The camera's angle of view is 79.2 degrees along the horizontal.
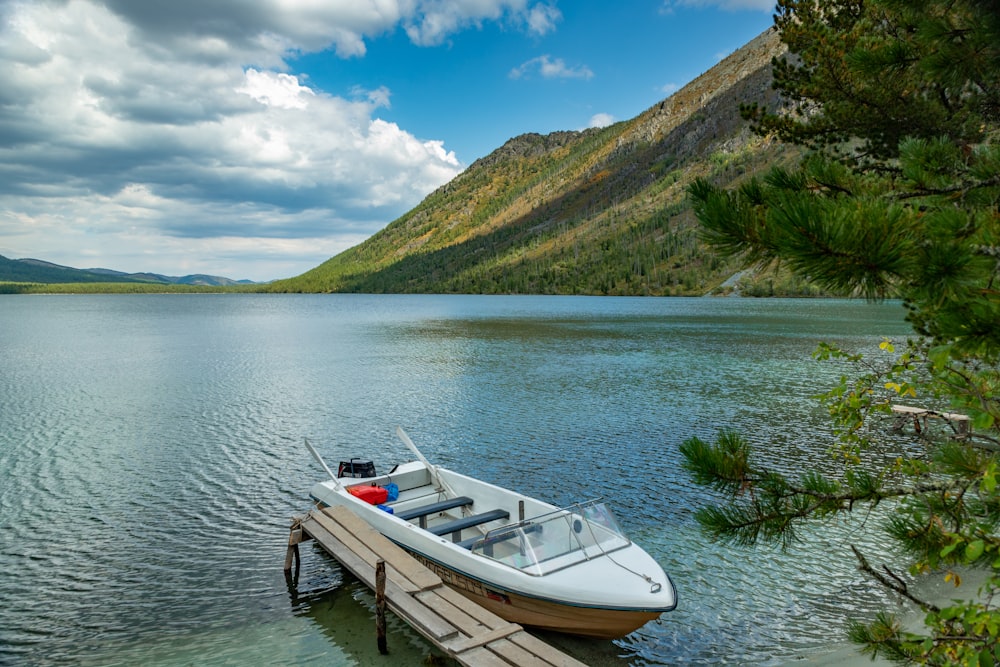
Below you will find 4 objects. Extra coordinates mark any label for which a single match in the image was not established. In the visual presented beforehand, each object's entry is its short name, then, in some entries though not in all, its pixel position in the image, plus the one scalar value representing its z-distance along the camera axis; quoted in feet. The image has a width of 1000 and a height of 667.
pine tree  10.03
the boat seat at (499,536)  39.88
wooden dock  31.63
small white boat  35.88
